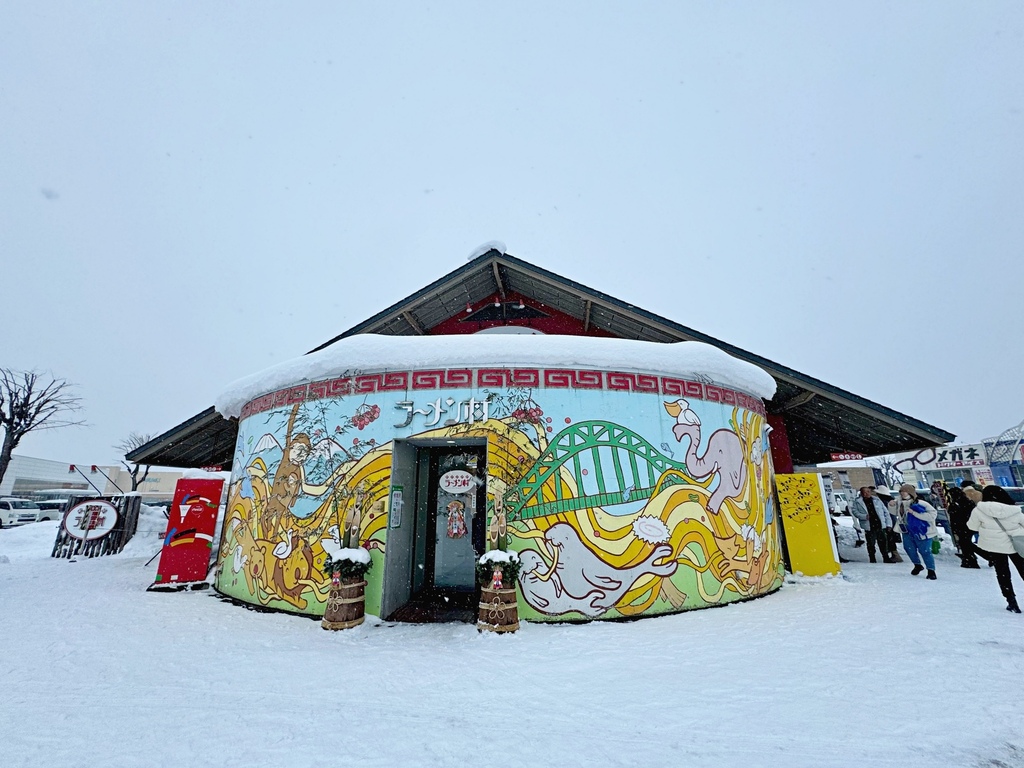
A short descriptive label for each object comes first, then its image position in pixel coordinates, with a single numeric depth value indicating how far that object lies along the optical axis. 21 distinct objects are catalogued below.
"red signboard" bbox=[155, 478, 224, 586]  8.88
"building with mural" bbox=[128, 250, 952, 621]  6.56
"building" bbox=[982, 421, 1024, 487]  25.84
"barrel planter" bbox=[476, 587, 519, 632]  5.85
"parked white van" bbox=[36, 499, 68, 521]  23.38
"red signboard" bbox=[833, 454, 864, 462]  14.21
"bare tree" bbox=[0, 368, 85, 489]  19.69
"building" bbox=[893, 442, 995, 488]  28.41
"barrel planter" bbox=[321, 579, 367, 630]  6.10
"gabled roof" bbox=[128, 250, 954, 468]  9.42
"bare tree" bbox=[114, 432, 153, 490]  49.58
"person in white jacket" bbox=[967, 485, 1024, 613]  6.09
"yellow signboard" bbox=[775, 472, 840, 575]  9.47
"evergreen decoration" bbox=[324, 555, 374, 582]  6.19
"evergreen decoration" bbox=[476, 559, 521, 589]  6.03
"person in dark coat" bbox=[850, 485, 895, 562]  11.59
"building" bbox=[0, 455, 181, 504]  41.88
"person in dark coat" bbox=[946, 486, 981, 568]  9.78
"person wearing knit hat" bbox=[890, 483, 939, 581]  9.09
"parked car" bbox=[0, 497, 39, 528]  21.14
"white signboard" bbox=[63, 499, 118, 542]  13.61
